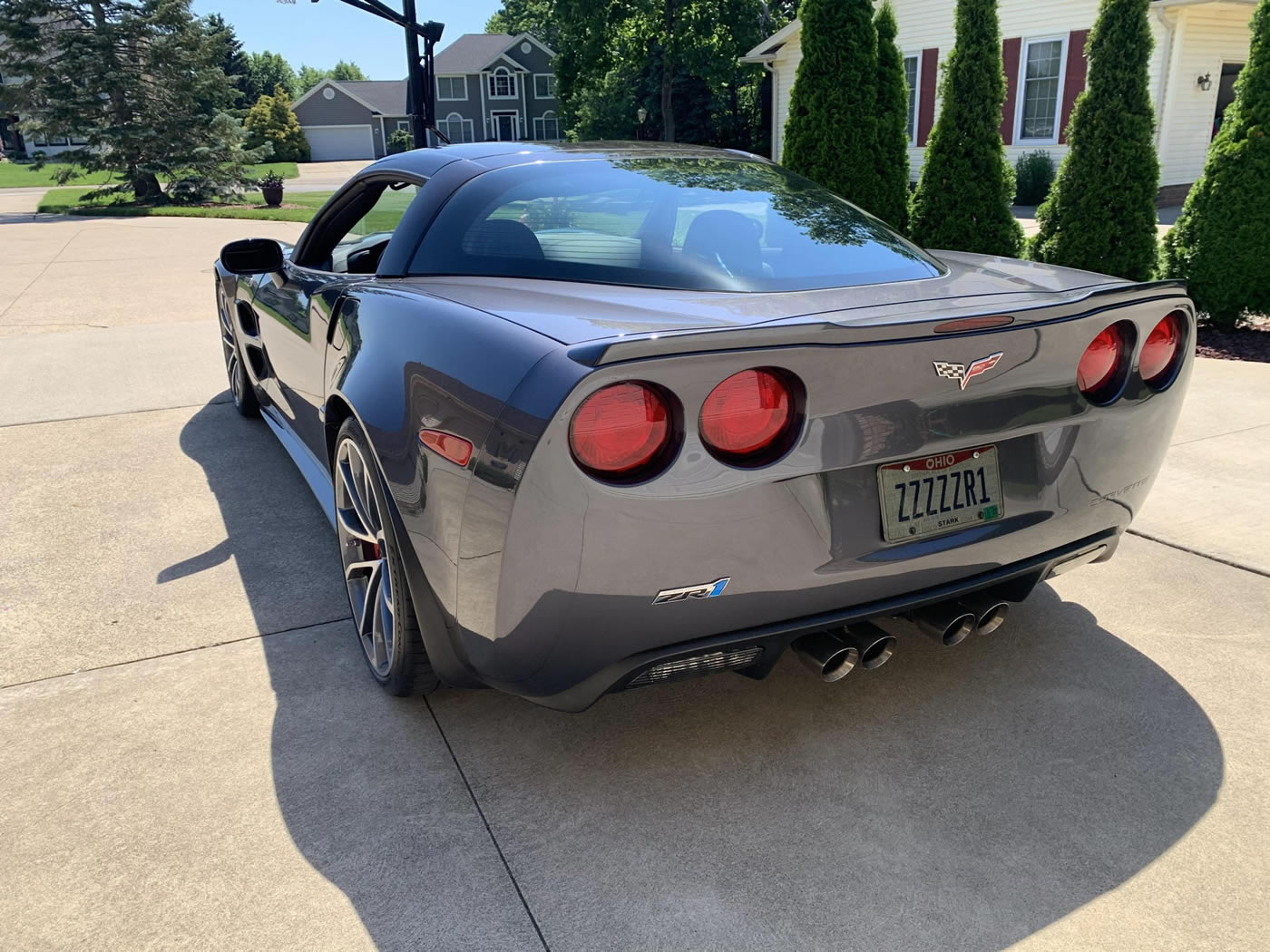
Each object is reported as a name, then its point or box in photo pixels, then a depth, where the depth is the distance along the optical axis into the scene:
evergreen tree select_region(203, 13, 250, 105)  81.72
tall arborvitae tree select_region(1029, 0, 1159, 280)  7.35
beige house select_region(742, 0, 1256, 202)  17.95
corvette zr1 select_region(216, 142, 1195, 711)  1.93
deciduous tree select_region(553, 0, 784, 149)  32.50
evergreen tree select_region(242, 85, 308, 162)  63.03
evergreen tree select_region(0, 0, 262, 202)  25.14
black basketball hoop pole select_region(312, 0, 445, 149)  14.27
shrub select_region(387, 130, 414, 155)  56.98
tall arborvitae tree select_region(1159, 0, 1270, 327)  6.99
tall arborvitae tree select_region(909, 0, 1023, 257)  8.33
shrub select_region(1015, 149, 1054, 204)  19.34
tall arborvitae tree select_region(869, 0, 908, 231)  9.70
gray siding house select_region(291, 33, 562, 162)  65.25
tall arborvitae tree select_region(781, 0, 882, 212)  9.40
